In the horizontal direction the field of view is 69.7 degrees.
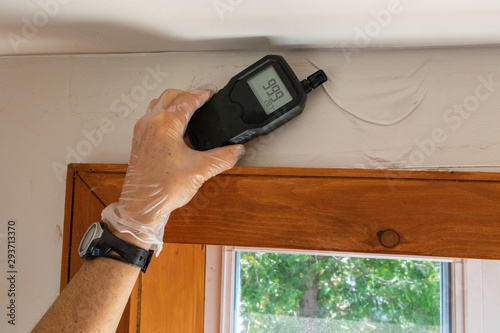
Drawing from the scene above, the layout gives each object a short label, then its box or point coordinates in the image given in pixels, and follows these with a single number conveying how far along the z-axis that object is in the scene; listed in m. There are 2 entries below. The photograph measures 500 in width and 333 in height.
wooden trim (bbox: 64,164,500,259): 0.60
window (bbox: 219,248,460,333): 1.02
